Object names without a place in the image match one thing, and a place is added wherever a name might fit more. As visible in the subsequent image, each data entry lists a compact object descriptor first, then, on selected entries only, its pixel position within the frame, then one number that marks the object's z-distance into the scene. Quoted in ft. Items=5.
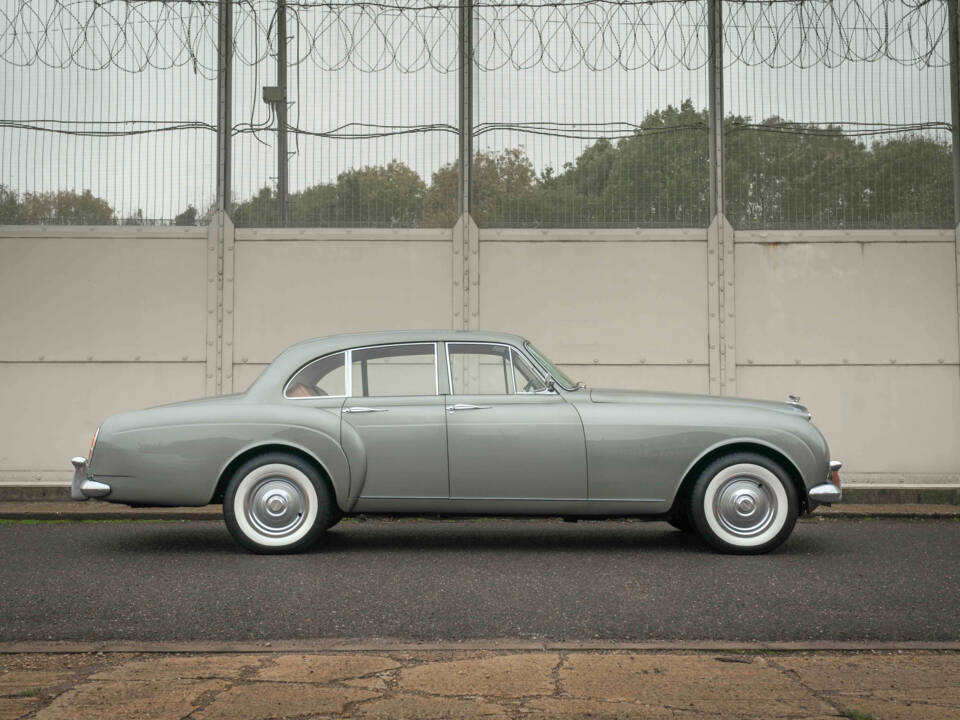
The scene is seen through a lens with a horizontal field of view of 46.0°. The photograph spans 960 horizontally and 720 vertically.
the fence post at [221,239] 37.99
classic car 23.52
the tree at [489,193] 38.83
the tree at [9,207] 38.70
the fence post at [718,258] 37.99
